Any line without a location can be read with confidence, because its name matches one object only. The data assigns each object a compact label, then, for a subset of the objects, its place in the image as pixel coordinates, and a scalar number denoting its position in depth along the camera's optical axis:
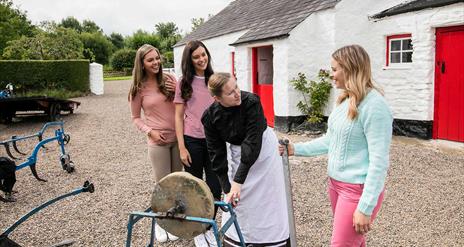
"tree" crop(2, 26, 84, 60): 25.27
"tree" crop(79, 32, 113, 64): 57.50
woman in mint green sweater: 2.04
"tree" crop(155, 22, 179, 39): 68.88
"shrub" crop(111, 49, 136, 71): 46.47
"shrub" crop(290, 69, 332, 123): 9.39
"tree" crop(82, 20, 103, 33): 79.12
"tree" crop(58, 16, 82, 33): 79.88
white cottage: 7.77
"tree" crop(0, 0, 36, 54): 35.47
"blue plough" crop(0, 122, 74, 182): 6.59
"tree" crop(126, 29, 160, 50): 59.69
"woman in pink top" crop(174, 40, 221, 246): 3.35
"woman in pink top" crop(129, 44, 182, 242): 3.59
